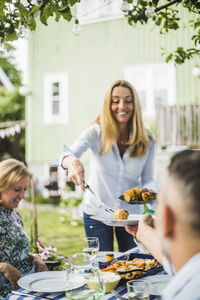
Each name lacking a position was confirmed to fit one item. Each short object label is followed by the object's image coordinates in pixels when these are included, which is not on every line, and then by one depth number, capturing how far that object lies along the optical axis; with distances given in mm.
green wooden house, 10125
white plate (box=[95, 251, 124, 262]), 2252
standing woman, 2908
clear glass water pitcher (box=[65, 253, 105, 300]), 1444
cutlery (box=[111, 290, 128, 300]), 1516
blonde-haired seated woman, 2439
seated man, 994
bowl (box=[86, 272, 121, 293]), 1663
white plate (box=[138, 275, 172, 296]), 1622
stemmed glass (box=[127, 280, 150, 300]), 1381
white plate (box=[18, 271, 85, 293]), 1694
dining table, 1626
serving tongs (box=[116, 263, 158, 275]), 1773
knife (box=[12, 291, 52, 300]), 1636
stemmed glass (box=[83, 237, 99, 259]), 1937
